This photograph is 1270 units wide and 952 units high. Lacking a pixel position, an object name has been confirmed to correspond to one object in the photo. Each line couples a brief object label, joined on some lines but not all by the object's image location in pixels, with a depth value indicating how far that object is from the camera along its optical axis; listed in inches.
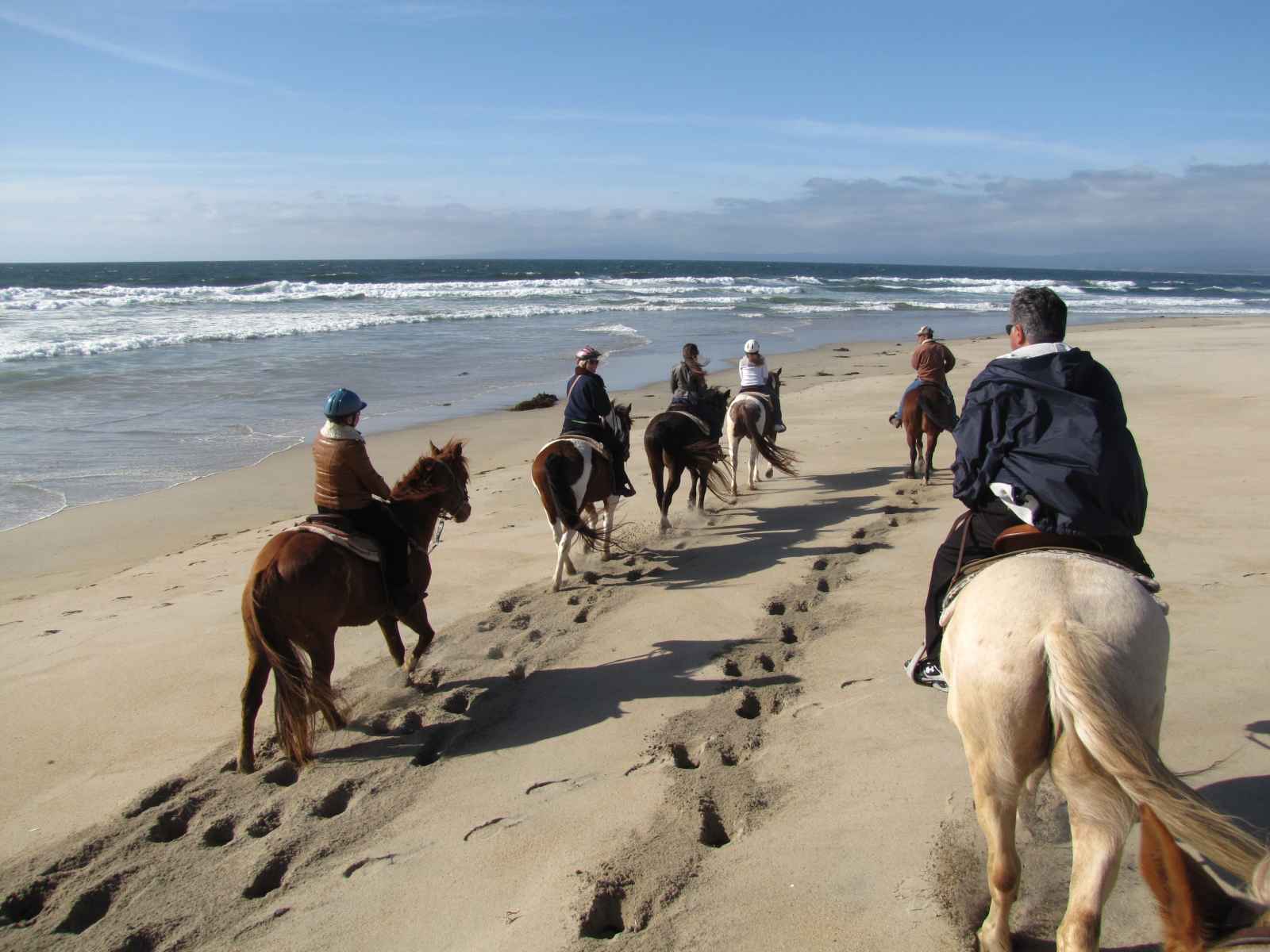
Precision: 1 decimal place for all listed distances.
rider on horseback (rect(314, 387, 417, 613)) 199.3
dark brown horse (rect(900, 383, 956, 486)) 382.3
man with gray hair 119.3
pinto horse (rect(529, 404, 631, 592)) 283.0
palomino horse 93.8
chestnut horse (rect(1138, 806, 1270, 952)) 71.9
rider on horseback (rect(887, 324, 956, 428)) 390.0
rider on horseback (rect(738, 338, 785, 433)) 413.7
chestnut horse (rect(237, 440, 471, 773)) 176.2
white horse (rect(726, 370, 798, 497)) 394.3
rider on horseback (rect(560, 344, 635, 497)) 308.7
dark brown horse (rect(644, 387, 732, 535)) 344.8
